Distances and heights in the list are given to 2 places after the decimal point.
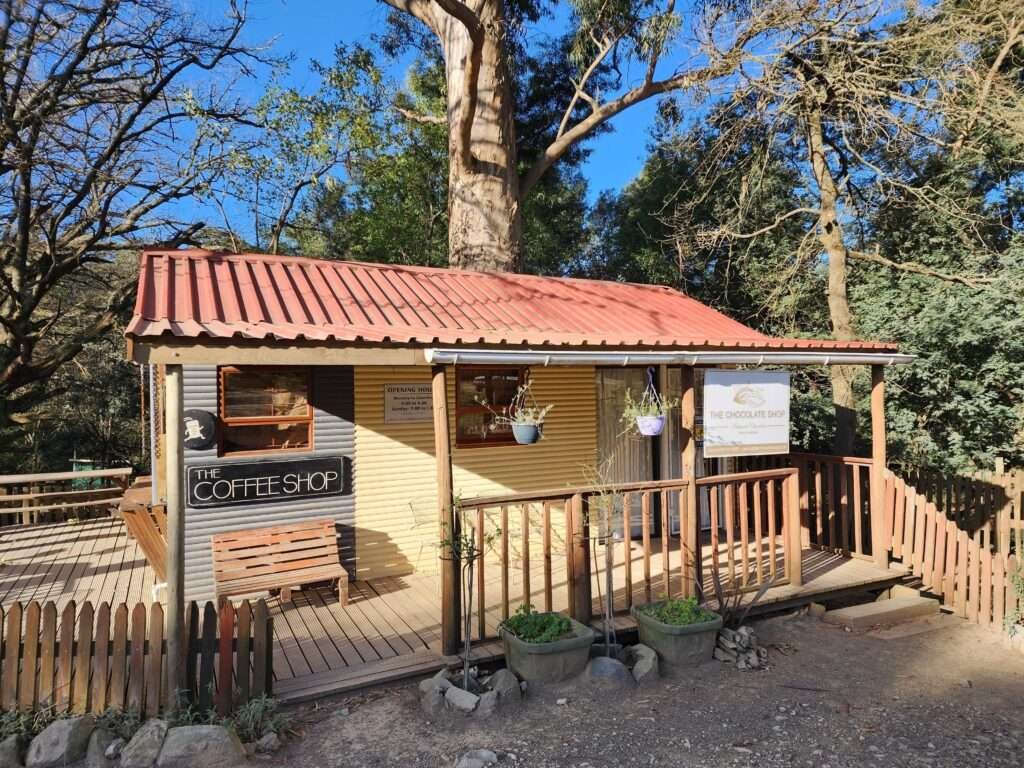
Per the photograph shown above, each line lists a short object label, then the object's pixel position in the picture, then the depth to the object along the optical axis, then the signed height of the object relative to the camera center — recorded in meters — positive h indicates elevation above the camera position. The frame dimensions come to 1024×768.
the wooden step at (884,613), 6.25 -2.30
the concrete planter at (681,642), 5.02 -2.04
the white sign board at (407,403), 6.97 -0.23
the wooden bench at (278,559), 5.92 -1.64
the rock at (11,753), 3.59 -2.00
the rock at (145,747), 3.67 -2.03
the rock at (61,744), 3.65 -2.00
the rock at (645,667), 4.83 -2.14
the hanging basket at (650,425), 6.15 -0.44
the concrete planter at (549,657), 4.64 -1.99
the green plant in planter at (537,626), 4.73 -1.81
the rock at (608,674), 4.73 -2.13
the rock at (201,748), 3.69 -2.06
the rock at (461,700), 4.32 -2.11
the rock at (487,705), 4.31 -2.14
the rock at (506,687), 4.44 -2.09
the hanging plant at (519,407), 7.35 -0.31
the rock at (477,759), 3.71 -2.16
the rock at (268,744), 3.88 -2.13
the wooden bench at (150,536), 6.10 -1.42
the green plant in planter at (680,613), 5.11 -1.86
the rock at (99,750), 3.68 -2.05
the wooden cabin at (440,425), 4.86 -0.44
